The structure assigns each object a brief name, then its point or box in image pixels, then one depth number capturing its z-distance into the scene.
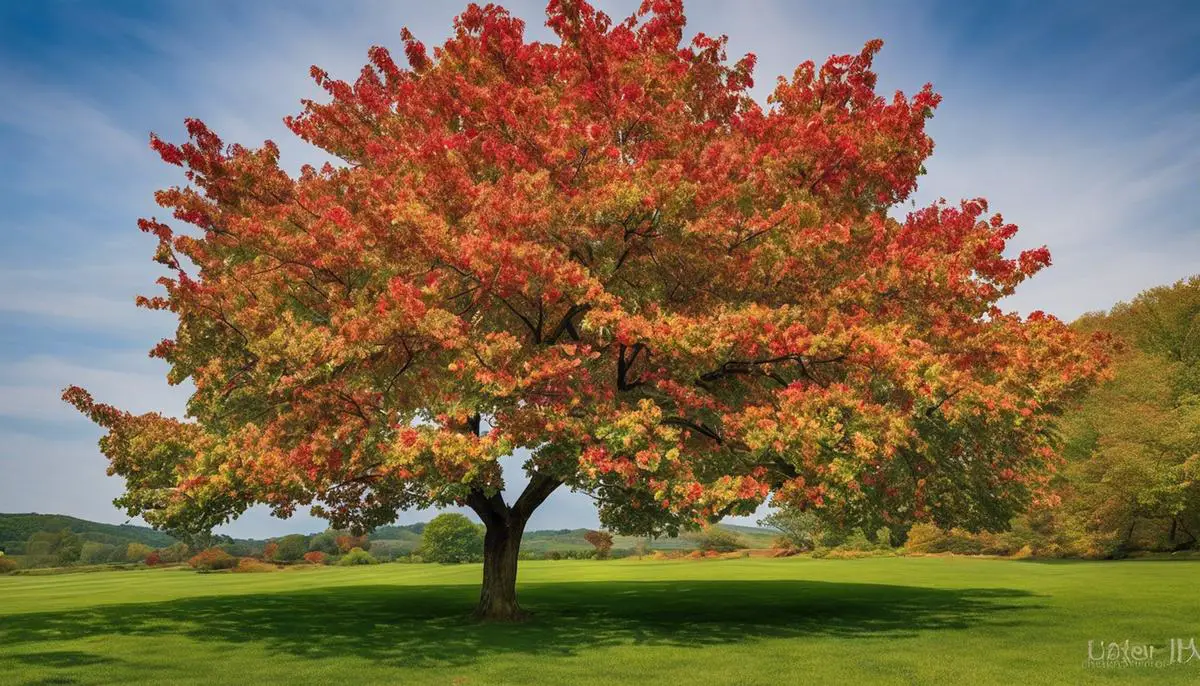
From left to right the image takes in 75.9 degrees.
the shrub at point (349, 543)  70.31
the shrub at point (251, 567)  54.06
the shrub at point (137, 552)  67.81
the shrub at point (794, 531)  78.96
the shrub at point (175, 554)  65.57
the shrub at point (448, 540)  68.12
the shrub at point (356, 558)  64.12
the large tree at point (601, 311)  17.75
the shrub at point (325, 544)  71.50
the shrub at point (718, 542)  84.12
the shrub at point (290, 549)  64.06
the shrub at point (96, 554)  71.00
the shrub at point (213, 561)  54.47
